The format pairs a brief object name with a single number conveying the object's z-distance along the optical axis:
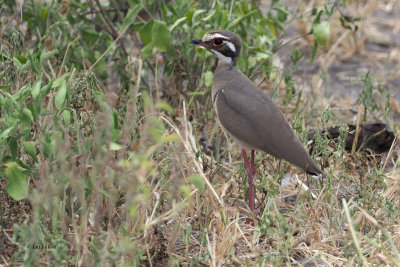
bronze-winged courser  8.23
